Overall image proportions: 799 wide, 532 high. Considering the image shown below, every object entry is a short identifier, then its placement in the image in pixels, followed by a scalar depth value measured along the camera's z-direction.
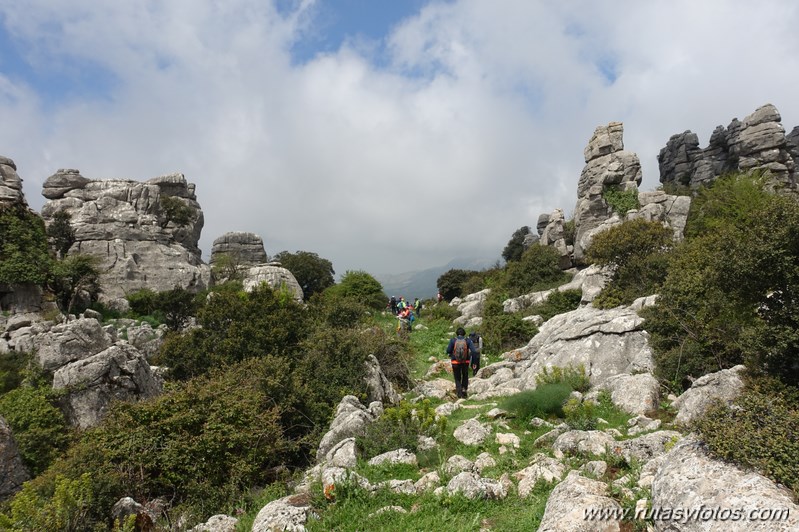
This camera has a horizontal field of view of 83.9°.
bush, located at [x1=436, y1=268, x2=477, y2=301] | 53.53
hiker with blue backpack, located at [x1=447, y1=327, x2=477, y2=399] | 12.66
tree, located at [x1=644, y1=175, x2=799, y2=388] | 6.80
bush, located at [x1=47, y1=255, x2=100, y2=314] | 29.17
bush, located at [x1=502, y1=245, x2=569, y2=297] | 34.59
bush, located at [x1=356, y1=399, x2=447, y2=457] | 7.86
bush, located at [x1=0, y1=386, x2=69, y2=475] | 11.19
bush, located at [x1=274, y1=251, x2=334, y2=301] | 54.28
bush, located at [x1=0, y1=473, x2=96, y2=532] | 5.70
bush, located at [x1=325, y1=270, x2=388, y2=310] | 41.59
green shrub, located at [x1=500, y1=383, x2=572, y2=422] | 9.66
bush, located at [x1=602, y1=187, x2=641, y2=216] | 36.81
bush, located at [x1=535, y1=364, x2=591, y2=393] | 11.66
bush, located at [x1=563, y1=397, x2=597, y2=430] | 7.98
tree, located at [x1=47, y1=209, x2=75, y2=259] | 38.53
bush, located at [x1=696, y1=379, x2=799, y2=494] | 3.58
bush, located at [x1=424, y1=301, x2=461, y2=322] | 34.25
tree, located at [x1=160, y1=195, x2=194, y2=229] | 48.91
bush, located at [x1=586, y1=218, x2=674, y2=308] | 18.69
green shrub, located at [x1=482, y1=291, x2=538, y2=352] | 21.00
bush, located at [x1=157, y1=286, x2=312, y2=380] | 14.91
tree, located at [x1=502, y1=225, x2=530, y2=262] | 67.10
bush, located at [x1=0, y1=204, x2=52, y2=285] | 26.92
